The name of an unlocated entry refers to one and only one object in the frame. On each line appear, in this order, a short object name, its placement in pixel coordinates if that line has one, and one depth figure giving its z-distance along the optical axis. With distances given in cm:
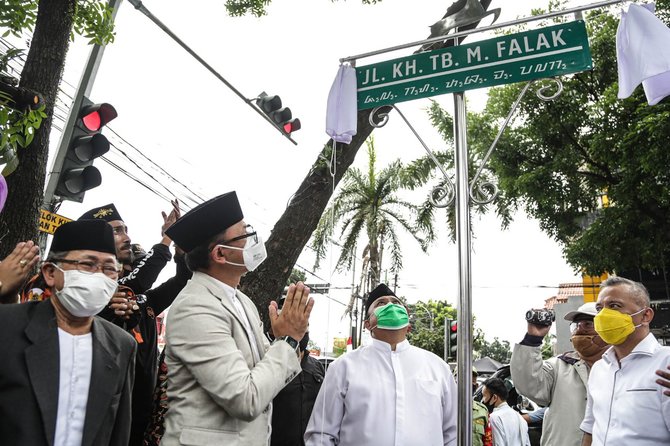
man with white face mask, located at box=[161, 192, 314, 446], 224
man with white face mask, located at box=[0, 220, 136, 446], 214
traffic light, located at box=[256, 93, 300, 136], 711
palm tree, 2523
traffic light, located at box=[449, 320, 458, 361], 1251
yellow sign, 539
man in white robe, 316
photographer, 385
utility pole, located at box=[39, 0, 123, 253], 561
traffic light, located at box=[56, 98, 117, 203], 562
